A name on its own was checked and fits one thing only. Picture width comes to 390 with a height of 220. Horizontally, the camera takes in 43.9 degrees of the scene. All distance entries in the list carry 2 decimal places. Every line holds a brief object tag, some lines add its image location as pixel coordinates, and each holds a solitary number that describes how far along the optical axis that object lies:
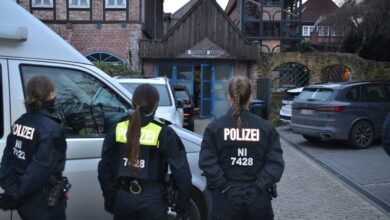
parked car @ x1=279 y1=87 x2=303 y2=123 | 16.58
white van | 4.14
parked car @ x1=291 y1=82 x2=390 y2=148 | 12.20
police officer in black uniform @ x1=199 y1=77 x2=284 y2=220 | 3.73
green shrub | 21.19
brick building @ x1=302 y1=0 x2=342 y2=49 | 31.31
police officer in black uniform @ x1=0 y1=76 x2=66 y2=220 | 3.45
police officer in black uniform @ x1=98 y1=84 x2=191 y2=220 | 3.66
